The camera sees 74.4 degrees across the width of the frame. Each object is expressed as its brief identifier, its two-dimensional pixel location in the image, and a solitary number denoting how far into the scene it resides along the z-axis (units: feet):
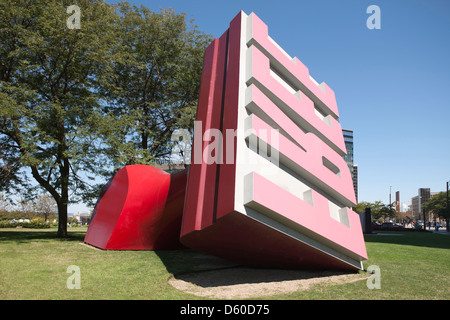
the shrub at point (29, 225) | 105.81
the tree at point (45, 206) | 163.22
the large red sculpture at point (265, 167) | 20.74
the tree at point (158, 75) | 75.92
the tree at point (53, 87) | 51.57
